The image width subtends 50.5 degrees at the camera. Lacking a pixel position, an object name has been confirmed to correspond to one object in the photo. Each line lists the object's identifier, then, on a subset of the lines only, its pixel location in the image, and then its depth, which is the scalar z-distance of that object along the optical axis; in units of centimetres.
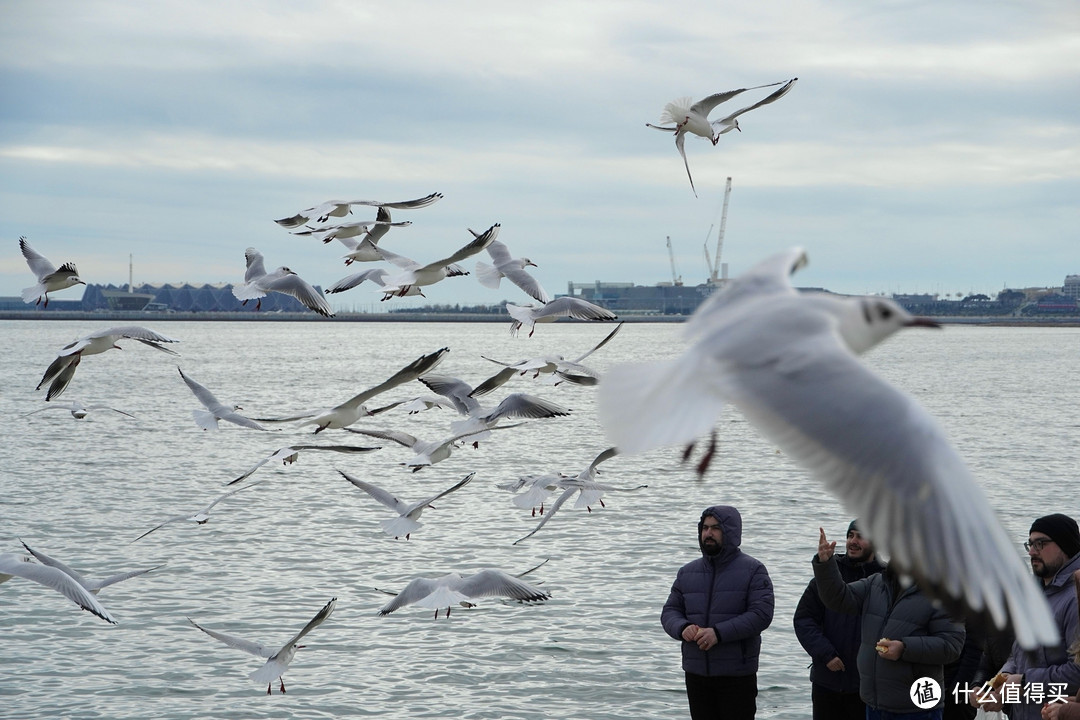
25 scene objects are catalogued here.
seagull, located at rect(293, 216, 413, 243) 939
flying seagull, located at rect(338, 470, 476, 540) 1059
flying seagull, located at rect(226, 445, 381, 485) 926
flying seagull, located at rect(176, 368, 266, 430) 1139
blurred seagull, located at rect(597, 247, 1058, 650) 339
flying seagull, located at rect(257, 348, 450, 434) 803
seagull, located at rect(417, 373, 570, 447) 1005
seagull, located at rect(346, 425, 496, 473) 1024
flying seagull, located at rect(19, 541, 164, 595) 970
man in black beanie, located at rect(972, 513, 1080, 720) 545
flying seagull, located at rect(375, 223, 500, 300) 840
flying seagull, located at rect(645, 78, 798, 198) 916
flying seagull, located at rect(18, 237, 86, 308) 1026
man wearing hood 711
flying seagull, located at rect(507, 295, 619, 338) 987
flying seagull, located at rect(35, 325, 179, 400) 926
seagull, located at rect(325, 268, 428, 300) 876
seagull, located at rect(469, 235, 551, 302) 1029
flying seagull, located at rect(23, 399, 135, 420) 1495
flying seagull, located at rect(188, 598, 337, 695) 991
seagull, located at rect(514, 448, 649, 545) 1060
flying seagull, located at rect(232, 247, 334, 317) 983
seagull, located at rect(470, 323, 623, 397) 945
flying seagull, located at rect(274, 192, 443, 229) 930
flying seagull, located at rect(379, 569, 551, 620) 1008
